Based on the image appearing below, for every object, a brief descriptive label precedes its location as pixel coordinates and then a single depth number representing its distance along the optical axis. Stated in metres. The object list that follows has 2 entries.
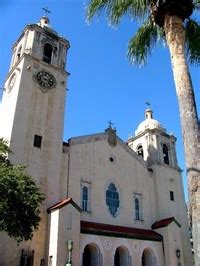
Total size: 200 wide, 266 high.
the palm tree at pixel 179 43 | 7.80
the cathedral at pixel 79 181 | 21.53
